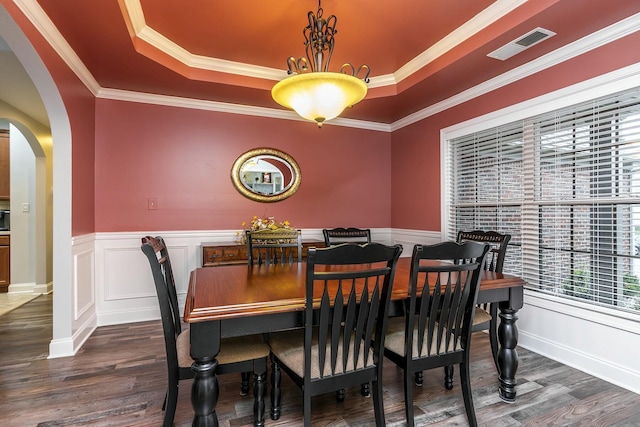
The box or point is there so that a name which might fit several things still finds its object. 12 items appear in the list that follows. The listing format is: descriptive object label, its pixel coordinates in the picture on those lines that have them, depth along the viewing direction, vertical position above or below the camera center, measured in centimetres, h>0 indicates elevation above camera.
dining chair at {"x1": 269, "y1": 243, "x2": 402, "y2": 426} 141 -56
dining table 138 -44
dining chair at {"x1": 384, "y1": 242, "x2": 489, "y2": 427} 160 -57
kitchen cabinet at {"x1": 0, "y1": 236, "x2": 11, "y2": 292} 469 -75
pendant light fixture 202 +80
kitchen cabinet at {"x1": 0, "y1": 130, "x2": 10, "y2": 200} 495 +82
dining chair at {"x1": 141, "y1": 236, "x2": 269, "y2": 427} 154 -70
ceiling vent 232 +127
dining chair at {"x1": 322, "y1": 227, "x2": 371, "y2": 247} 370 -23
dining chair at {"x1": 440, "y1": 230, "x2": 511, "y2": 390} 215 -45
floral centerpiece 376 -13
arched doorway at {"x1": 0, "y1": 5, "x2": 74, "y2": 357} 264 -15
